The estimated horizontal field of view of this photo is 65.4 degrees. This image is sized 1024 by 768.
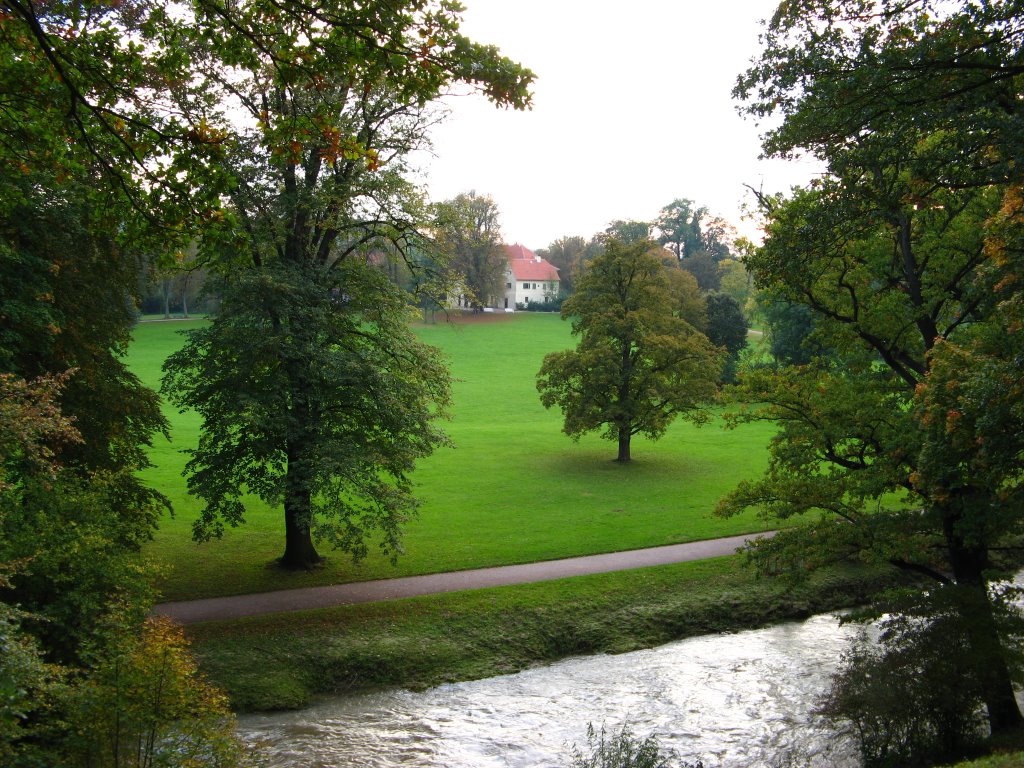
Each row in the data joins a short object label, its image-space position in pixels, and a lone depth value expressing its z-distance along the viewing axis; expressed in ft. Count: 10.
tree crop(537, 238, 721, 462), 112.47
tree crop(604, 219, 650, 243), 317.63
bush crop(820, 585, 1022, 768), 38.24
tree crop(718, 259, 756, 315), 254.88
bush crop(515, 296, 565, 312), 347.63
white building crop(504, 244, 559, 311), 386.11
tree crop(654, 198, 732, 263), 343.46
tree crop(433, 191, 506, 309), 270.05
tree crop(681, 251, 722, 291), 281.74
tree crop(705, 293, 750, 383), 186.80
